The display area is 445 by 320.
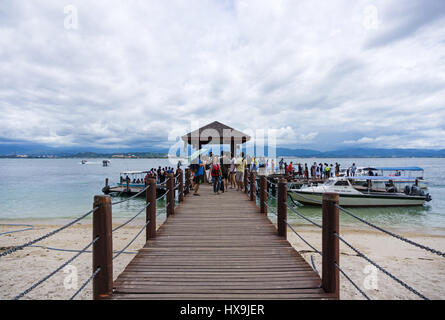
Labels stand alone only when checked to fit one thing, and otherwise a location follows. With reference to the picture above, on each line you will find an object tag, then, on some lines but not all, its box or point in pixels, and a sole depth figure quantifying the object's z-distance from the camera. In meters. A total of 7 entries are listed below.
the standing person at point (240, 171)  12.06
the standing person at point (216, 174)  10.35
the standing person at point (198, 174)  10.43
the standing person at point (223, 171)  11.82
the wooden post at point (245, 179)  11.30
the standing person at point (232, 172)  12.84
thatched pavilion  14.88
